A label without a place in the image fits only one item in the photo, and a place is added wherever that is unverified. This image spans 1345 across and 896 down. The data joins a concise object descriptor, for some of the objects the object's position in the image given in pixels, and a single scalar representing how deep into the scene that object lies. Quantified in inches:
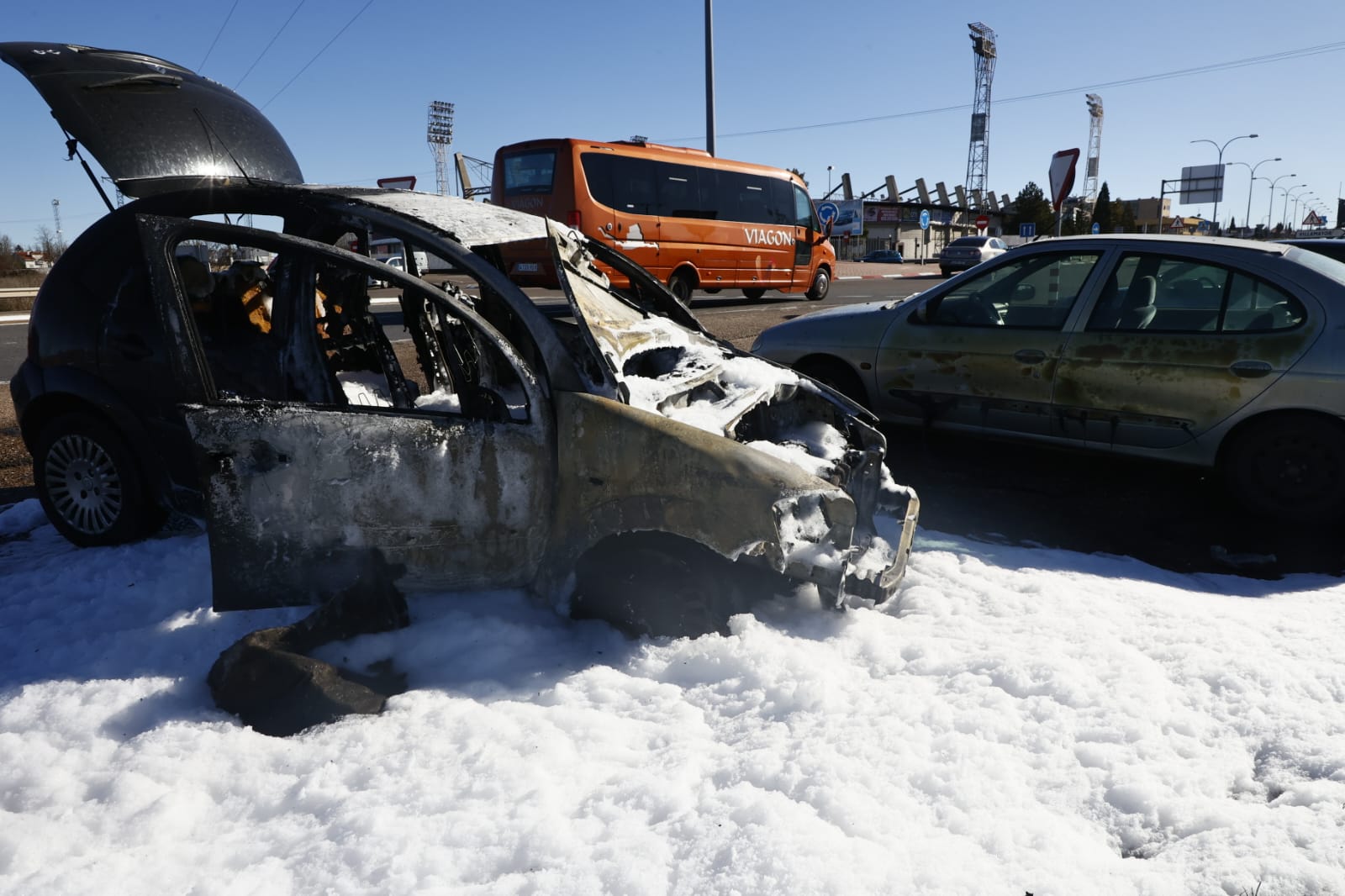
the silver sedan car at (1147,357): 182.1
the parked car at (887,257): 2605.8
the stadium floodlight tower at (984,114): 3309.5
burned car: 121.1
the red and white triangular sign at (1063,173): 493.4
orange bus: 584.1
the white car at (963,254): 1219.2
